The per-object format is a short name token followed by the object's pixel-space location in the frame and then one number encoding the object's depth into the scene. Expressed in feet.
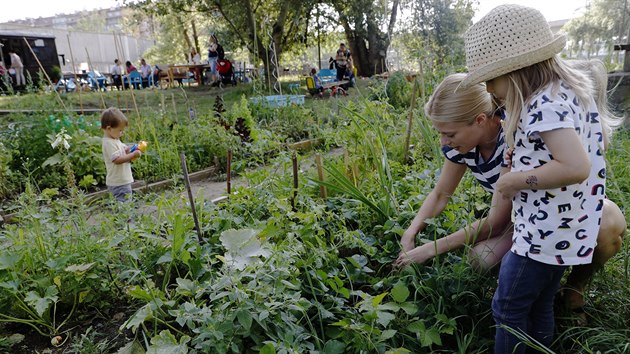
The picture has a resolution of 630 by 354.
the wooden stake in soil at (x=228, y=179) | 8.49
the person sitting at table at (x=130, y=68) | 58.00
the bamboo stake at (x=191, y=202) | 6.27
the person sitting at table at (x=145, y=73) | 59.40
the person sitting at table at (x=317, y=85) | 40.29
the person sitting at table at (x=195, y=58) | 62.64
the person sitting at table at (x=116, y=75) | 61.13
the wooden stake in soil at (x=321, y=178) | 7.50
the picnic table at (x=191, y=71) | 60.18
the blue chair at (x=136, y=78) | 58.29
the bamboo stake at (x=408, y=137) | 9.76
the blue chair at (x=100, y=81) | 56.52
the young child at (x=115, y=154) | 12.14
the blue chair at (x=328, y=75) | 54.17
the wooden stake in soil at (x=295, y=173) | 7.12
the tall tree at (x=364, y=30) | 58.65
